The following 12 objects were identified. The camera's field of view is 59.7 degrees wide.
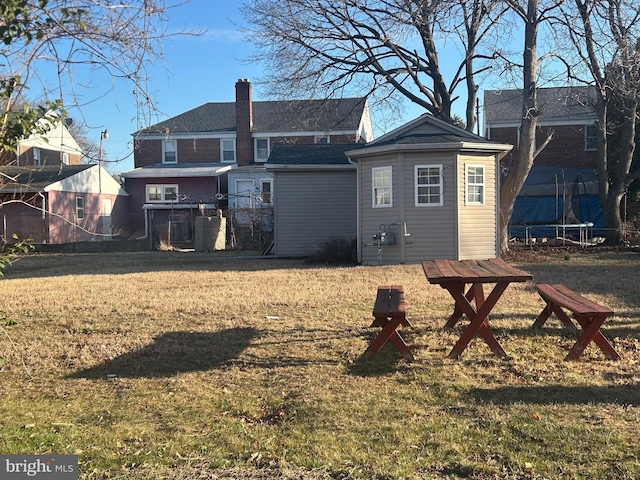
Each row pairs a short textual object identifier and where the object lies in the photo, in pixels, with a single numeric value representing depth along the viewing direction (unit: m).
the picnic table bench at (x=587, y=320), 5.15
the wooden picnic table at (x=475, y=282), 5.23
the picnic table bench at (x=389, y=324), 5.27
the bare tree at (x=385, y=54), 19.03
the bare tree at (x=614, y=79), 15.73
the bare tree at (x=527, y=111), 16.69
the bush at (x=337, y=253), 16.27
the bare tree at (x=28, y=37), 3.80
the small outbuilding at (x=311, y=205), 18.03
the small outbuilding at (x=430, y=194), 14.87
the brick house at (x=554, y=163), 25.45
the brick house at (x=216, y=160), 29.42
